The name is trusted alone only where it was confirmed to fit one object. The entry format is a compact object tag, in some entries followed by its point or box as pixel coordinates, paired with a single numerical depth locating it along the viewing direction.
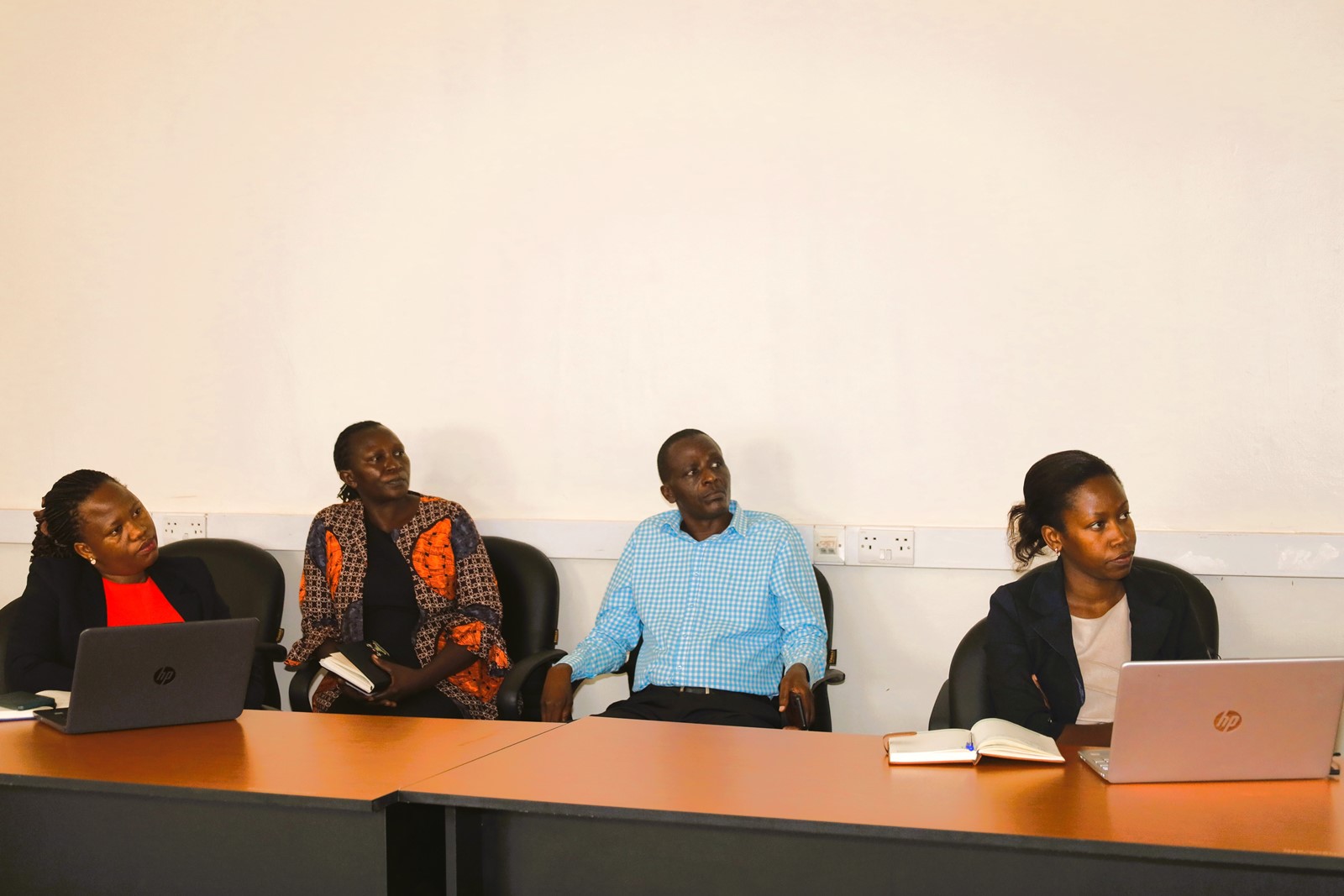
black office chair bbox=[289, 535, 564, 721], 3.14
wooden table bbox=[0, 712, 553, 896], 1.78
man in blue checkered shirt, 3.03
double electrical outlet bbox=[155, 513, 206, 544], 3.98
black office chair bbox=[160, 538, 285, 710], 3.54
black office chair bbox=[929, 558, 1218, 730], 2.56
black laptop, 2.22
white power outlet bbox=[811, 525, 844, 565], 3.38
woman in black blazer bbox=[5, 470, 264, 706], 2.75
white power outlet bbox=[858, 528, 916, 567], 3.32
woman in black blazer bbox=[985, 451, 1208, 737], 2.42
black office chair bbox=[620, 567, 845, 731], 2.88
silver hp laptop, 1.69
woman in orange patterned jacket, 3.27
